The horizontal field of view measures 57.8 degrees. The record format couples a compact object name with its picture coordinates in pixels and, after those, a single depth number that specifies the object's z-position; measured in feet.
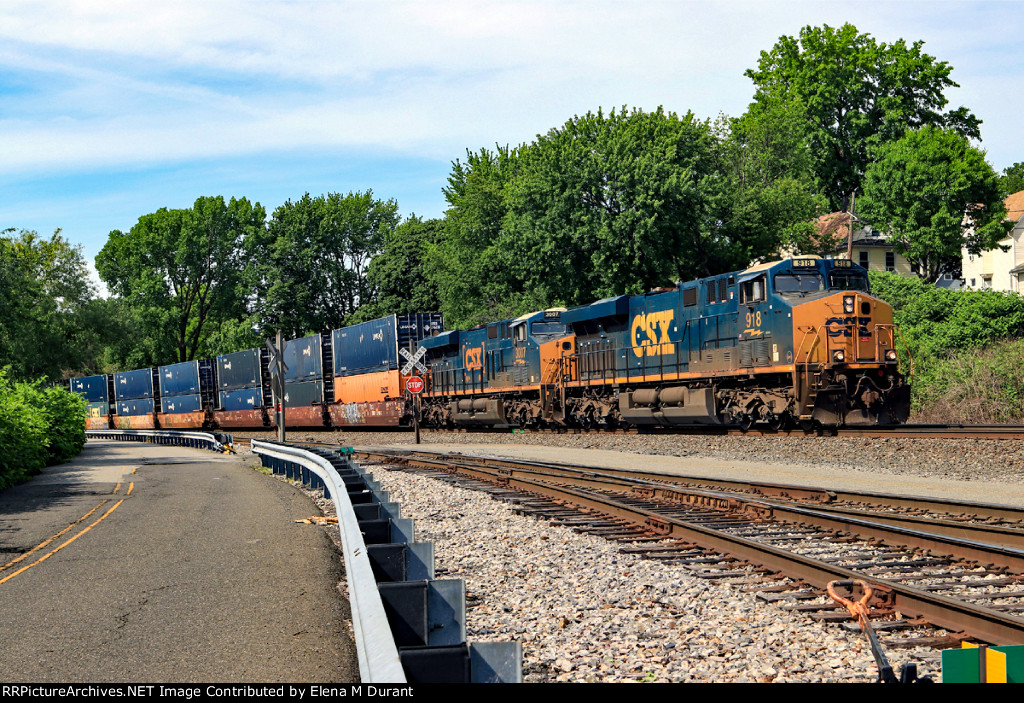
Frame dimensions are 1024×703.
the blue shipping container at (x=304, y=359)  142.31
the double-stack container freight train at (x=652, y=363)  67.00
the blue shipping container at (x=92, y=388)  211.00
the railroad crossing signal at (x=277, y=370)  91.61
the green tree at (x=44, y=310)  105.29
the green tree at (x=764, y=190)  148.15
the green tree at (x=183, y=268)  274.98
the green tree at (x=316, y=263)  250.37
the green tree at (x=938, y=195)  163.32
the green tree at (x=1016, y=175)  295.11
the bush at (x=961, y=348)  91.30
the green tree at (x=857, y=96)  199.72
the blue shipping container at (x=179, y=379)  171.94
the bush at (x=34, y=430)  61.41
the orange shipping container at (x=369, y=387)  120.26
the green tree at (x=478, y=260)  173.47
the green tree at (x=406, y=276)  219.82
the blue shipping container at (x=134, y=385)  190.70
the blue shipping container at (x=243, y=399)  148.56
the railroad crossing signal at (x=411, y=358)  95.96
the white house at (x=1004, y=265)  199.52
